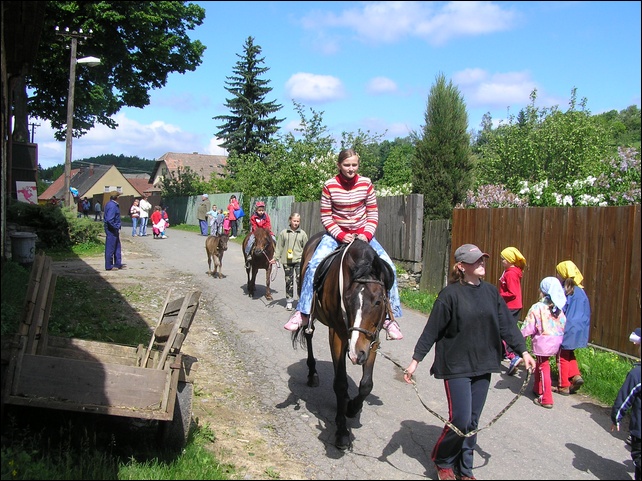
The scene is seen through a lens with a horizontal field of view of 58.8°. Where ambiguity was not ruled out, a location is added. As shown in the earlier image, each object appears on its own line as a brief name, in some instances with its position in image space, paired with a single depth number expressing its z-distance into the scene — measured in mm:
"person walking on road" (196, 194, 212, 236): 30078
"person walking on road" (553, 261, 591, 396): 7395
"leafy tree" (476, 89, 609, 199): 23797
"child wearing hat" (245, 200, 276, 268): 13812
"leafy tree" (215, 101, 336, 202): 26438
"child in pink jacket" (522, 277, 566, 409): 7164
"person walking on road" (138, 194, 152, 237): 28625
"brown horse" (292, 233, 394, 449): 4992
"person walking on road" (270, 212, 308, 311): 12242
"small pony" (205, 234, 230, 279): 15763
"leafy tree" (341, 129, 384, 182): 28891
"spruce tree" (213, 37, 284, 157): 48562
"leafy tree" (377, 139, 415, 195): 22692
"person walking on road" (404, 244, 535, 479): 4605
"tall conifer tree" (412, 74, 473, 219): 20062
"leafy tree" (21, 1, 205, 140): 26406
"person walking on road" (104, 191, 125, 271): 15375
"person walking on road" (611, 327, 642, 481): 4426
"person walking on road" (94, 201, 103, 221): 38888
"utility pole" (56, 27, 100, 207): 21844
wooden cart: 4535
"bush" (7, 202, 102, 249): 18234
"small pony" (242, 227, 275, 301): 13430
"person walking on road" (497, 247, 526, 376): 8336
